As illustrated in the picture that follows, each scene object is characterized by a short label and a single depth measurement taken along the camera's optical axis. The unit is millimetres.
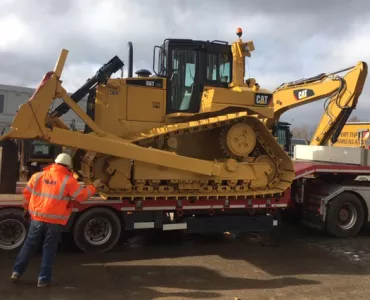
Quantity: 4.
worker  5617
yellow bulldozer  7680
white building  24406
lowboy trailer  7410
